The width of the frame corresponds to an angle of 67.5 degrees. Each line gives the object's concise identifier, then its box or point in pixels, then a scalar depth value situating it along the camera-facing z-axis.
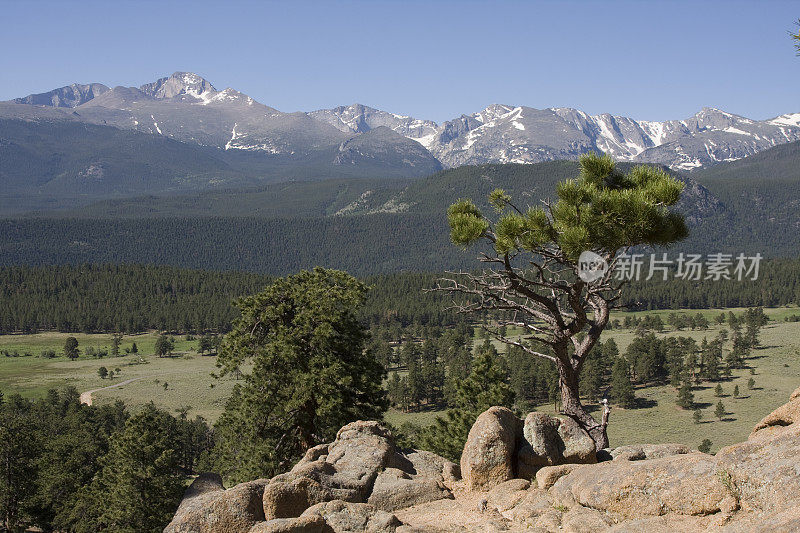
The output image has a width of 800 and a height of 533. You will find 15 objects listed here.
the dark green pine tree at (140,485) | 41.50
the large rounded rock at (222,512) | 16.20
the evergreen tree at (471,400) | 45.84
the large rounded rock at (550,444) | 18.28
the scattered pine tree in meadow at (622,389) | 113.74
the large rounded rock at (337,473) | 17.17
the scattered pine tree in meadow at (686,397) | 107.59
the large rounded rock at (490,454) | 18.23
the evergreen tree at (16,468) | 50.22
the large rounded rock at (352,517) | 15.74
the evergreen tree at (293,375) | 28.80
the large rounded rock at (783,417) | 15.70
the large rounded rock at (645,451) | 18.56
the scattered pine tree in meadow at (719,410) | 96.67
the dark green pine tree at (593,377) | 121.81
